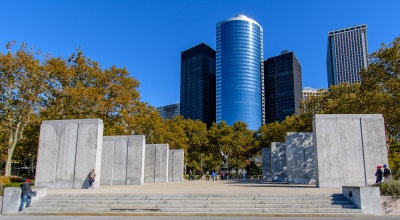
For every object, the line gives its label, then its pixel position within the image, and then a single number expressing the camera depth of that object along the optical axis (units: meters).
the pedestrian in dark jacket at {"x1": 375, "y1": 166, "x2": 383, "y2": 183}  15.40
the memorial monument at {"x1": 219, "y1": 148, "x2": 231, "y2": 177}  43.25
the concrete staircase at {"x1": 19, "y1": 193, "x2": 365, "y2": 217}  11.95
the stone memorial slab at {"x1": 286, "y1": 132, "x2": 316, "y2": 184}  25.84
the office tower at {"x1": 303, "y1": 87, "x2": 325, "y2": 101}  178.38
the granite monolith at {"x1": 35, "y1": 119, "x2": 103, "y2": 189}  19.77
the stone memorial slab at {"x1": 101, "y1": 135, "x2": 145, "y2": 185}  25.14
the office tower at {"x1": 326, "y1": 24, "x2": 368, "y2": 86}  190.25
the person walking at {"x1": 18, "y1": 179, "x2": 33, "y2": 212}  13.10
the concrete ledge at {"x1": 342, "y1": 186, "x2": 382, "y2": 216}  11.80
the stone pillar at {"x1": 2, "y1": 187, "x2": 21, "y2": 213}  13.16
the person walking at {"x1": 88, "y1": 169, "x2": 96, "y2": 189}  18.90
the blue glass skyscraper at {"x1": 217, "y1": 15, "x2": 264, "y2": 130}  128.99
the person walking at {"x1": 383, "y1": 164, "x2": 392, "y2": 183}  15.25
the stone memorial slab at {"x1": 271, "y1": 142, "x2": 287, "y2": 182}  32.25
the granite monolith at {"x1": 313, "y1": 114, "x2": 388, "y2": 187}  18.92
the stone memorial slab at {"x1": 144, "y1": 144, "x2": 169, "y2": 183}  30.91
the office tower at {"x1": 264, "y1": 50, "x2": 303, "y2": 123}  143.00
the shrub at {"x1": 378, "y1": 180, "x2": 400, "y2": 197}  12.24
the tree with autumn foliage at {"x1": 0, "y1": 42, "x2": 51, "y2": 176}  23.17
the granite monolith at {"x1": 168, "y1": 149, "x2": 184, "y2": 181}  36.28
